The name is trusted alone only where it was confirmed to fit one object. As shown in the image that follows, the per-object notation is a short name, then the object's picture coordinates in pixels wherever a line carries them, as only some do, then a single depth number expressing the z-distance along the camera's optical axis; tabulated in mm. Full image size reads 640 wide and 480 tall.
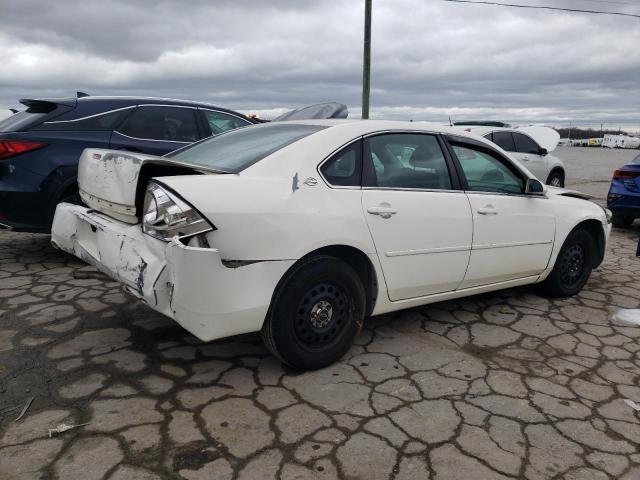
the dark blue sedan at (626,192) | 7438
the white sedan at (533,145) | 9766
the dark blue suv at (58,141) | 4836
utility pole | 14758
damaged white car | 2590
